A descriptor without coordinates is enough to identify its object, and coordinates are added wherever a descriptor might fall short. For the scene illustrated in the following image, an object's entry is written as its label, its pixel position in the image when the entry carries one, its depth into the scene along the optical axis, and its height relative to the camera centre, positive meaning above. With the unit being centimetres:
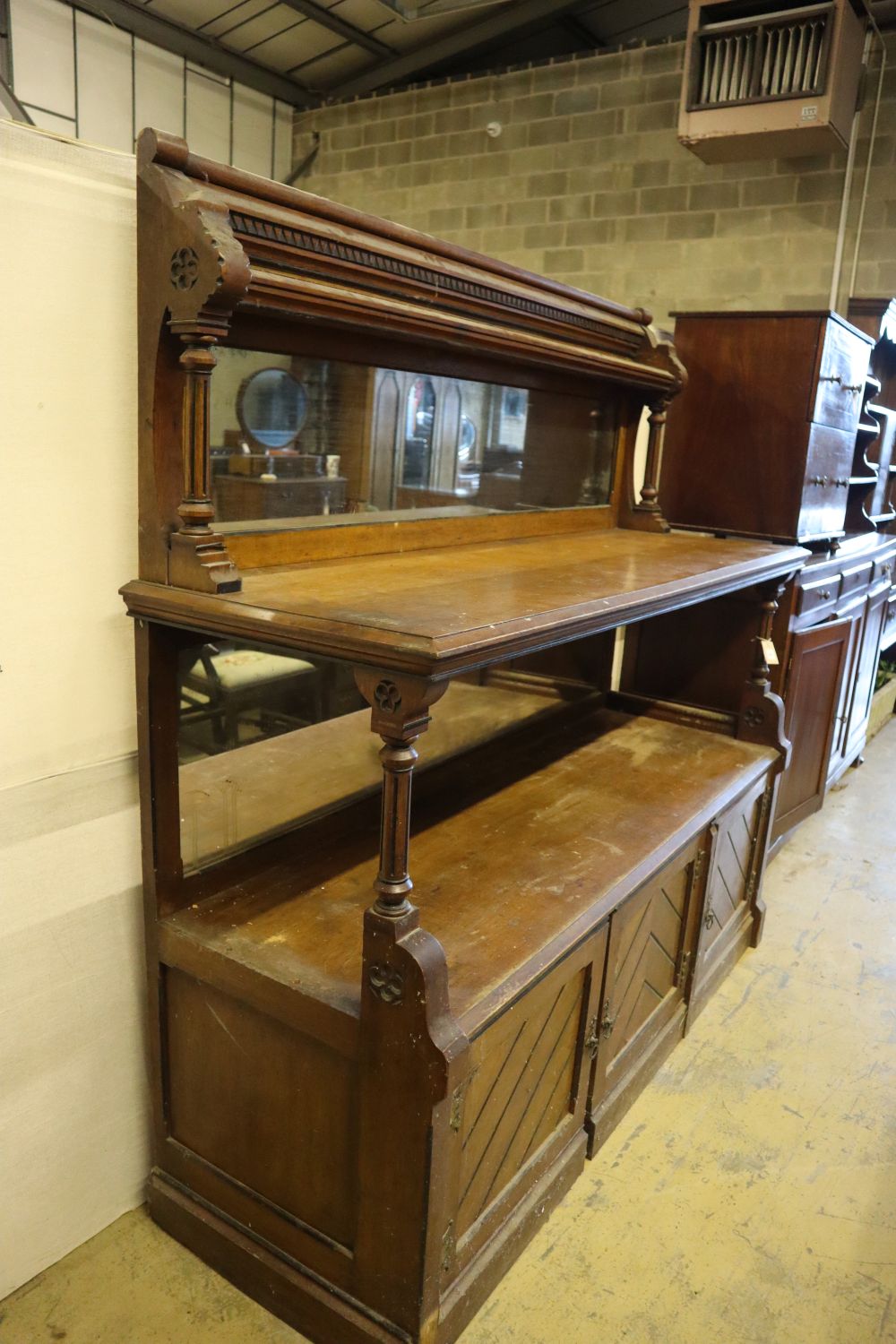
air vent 415 +168
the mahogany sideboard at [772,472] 295 -2
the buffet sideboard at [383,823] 135 -76
